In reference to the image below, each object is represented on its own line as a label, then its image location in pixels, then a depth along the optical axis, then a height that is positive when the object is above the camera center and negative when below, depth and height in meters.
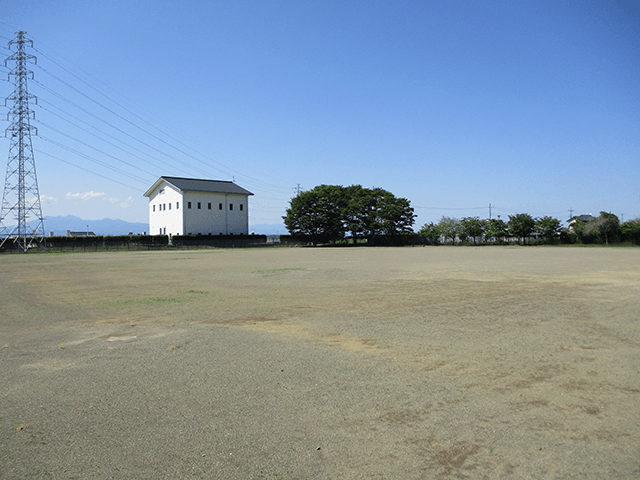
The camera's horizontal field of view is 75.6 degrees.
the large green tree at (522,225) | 72.32 +2.78
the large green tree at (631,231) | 59.34 +1.33
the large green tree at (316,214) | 71.69 +4.90
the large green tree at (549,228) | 69.31 +2.15
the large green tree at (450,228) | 80.56 +2.60
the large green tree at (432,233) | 82.00 +1.61
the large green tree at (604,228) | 61.88 +1.93
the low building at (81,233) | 70.35 +1.94
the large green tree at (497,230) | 75.44 +2.09
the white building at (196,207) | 65.88 +6.02
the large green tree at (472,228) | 78.50 +2.52
